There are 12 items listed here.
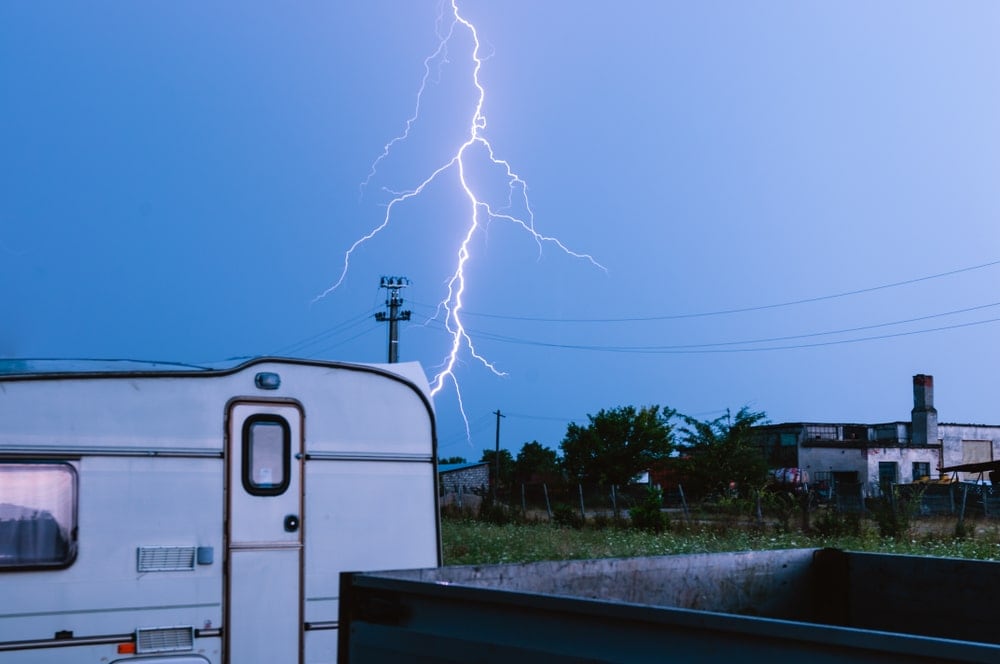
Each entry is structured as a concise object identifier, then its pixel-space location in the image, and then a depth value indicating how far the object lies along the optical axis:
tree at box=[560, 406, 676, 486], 59.06
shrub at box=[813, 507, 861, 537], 22.41
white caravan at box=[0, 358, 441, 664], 7.32
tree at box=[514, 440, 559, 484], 66.74
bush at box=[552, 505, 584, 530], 30.87
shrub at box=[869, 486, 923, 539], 21.97
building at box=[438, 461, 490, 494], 63.53
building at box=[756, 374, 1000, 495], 58.09
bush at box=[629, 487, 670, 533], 27.50
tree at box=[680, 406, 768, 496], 36.88
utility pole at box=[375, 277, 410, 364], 42.53
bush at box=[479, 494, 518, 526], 32.50
